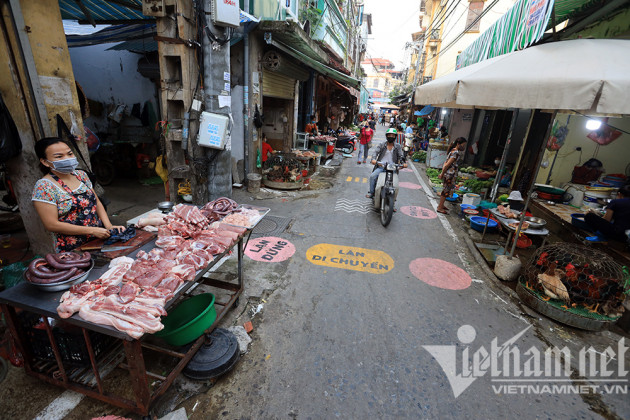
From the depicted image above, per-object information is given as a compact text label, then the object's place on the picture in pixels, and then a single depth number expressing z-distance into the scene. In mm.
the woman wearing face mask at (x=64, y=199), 2988
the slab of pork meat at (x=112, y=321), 2098
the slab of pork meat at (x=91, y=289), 2162
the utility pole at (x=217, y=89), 5344
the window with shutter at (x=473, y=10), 20578
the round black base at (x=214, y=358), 2930
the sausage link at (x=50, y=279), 2312
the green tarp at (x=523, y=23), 5413
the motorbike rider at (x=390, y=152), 7949
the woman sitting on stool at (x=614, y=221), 4902
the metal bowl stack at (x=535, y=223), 5438
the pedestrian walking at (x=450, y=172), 7922
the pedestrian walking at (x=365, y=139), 15502
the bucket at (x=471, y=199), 8555
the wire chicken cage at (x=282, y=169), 9781
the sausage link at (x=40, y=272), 2340
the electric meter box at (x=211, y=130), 5480
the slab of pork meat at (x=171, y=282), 2586
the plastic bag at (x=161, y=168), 7113
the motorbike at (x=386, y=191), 7148
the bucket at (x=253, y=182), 9045
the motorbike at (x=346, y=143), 18906
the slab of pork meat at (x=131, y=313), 2176
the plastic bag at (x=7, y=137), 3529
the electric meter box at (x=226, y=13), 4945
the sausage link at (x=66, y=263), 2437
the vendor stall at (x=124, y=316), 2199
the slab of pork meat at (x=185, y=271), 2746
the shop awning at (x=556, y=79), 3074
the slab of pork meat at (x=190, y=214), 3789
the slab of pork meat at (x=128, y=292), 2354
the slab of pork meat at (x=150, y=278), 2578
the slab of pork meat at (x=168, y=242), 3244
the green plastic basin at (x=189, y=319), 2877
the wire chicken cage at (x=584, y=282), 4176
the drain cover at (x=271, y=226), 6555
